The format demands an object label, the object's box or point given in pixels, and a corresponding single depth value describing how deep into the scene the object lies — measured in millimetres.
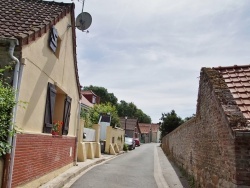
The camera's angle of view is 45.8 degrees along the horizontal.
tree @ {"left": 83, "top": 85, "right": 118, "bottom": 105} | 81875
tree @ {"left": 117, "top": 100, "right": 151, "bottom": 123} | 98688
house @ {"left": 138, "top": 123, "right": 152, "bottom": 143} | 102012
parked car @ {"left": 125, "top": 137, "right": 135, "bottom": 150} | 40469
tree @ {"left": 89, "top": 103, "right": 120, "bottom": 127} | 34906
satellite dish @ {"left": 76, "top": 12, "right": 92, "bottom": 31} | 12219
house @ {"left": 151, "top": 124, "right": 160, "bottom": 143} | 112725
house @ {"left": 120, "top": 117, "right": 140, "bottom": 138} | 69500
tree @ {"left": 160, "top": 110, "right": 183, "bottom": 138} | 55156
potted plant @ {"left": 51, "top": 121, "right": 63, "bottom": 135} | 10763
